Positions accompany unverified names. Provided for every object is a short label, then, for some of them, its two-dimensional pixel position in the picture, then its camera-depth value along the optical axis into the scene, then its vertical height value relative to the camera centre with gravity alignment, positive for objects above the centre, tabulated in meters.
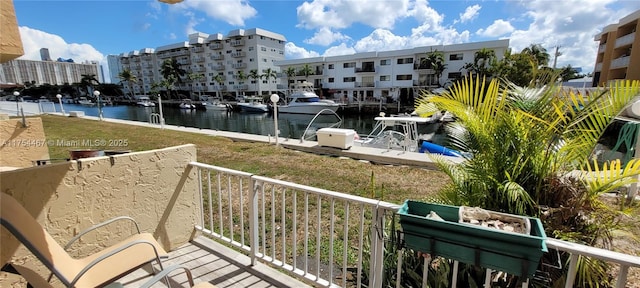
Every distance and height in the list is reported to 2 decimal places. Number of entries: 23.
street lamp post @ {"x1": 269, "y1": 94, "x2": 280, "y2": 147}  9.26 -0.26
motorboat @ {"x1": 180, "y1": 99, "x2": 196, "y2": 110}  41.81 -2.16
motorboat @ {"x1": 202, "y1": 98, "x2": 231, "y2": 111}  39.22 -2.04
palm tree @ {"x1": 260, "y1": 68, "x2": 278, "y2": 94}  47.20 +2.84
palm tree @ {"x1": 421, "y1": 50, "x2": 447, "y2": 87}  30.46 +3.17
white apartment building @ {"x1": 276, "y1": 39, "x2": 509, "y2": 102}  31.17 +2.46
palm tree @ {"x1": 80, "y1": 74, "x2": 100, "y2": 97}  61.32 +2.27
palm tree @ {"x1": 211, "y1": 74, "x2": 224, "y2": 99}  49.78 +1.97
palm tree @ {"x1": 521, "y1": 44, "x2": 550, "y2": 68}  31.35 +4.70
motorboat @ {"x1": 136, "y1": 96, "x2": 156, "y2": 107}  48.09 -1.97
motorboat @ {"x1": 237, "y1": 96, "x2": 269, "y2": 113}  35.12 -1.90
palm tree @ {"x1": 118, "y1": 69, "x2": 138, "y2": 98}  54.12 +2.94
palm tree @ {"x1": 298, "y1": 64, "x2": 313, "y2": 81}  39.09 +2.77
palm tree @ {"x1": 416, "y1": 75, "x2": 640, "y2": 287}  1.56 -0.39
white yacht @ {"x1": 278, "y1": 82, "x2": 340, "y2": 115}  29.81 -1.36
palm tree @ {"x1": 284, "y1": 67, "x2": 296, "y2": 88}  40.72 +2.72
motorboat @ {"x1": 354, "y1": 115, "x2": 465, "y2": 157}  9.05 -1.69
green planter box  1.10 -0.64
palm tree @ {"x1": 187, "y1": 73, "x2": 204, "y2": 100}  53.00 +2.66
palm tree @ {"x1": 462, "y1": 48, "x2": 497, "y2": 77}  27.75 +2.96
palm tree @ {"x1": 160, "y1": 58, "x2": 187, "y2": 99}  51.81 +3.64
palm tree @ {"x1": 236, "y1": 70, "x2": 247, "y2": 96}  47.03 +2.35
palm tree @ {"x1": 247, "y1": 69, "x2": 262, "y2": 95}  45.47 +2.64
